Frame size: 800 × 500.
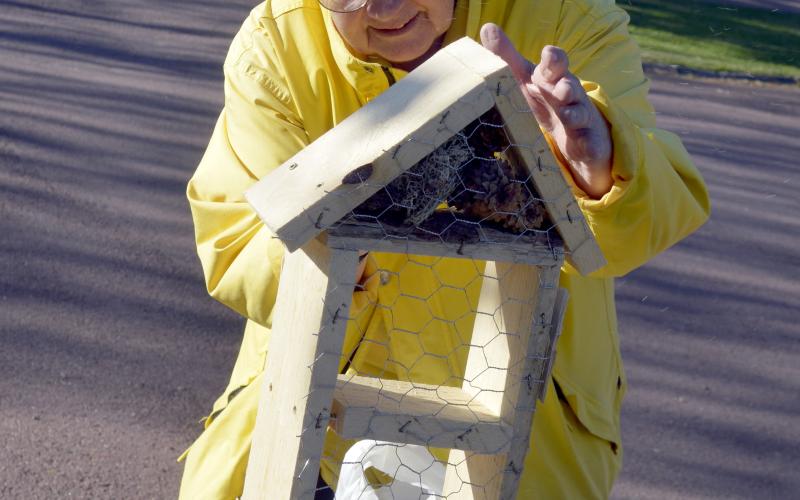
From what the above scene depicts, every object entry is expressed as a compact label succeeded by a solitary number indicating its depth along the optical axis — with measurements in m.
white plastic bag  1.90
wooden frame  1.56
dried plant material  1.59
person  1.90
